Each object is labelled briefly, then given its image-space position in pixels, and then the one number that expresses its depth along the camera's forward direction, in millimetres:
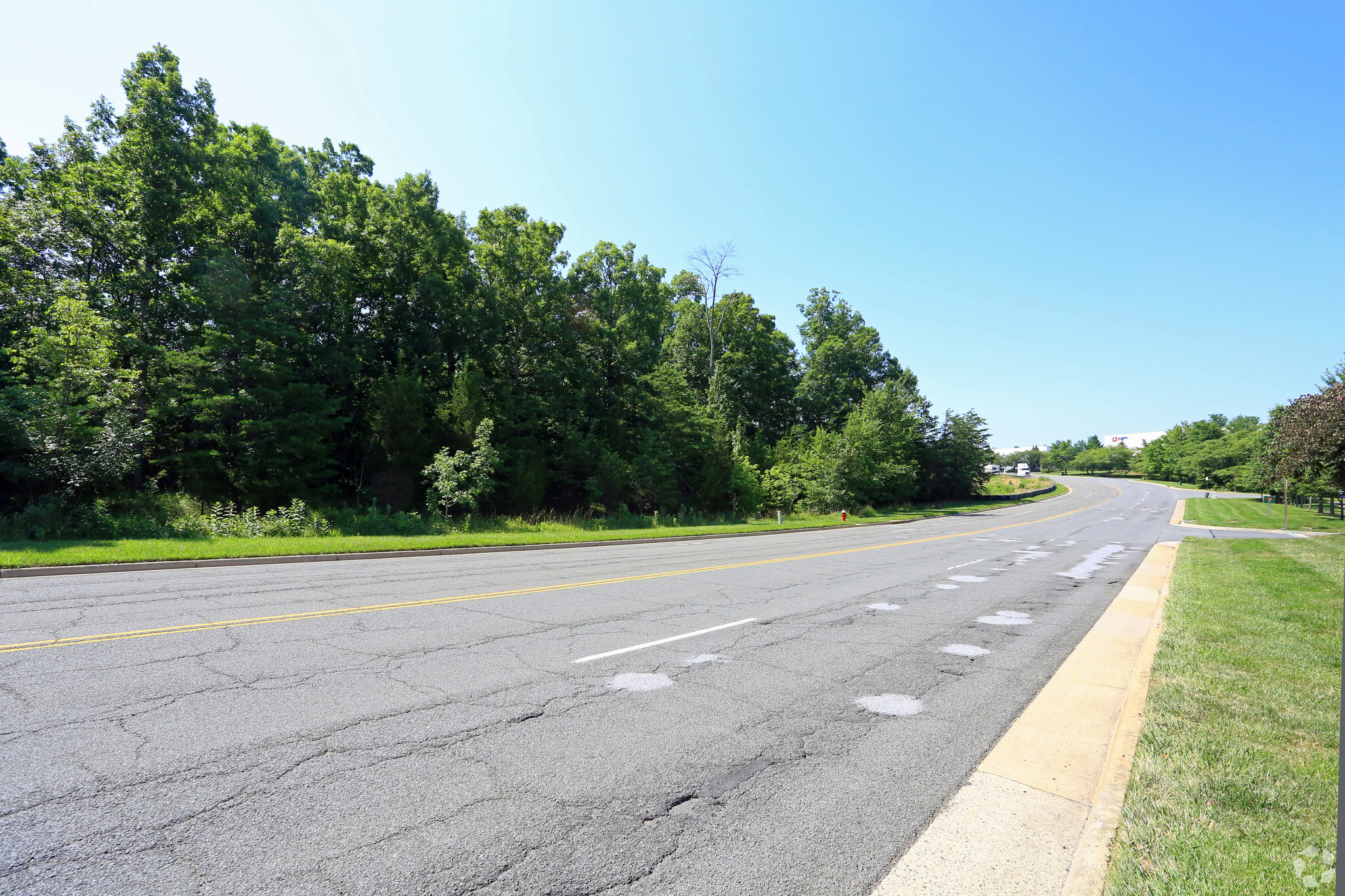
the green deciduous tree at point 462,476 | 21562
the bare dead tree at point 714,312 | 50800
